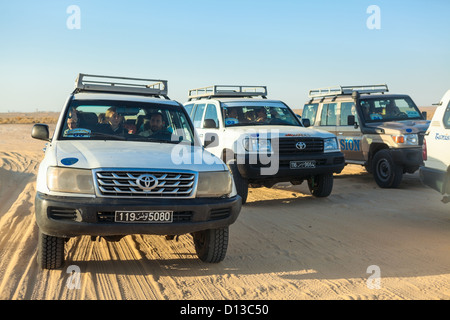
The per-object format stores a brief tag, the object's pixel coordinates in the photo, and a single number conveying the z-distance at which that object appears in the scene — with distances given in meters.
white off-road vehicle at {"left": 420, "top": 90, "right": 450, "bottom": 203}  6.30
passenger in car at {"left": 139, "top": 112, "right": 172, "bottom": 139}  5.57
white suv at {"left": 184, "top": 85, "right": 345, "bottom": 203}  7.94
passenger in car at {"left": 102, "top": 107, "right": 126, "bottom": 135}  5.41
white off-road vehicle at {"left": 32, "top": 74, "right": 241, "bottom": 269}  4.11
